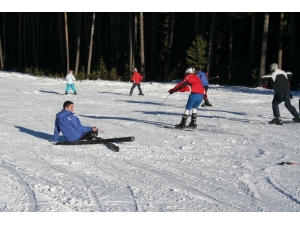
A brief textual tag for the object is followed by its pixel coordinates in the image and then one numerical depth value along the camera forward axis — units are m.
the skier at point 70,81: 24.20
